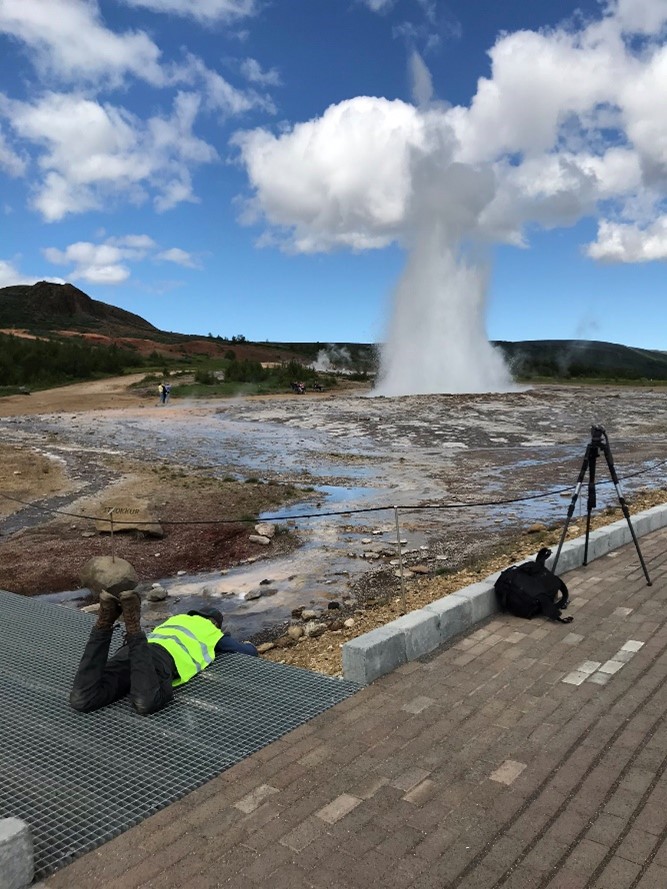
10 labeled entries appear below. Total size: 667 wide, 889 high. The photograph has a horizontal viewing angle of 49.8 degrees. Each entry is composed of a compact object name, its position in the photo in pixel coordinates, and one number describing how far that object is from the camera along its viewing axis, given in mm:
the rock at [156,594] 8516
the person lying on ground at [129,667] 4188
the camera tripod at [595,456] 6383
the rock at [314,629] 6974
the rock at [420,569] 9114
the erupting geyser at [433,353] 45281
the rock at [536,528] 10969
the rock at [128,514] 11344
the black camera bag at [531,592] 5500
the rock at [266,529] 11297
